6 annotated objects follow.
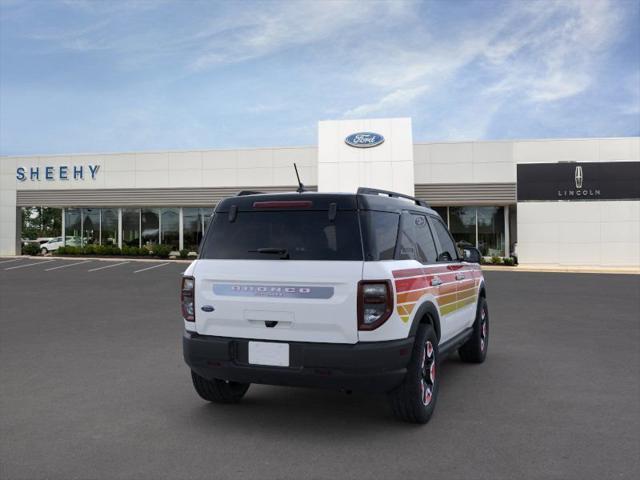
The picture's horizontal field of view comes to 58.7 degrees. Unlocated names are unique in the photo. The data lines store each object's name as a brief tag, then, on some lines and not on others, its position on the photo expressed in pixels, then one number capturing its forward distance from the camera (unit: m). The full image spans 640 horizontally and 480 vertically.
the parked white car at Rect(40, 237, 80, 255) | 34.78
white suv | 4.19
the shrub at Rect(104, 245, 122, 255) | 31.53
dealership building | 27.25
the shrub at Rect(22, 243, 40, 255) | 33.53
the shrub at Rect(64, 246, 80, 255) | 32.06
